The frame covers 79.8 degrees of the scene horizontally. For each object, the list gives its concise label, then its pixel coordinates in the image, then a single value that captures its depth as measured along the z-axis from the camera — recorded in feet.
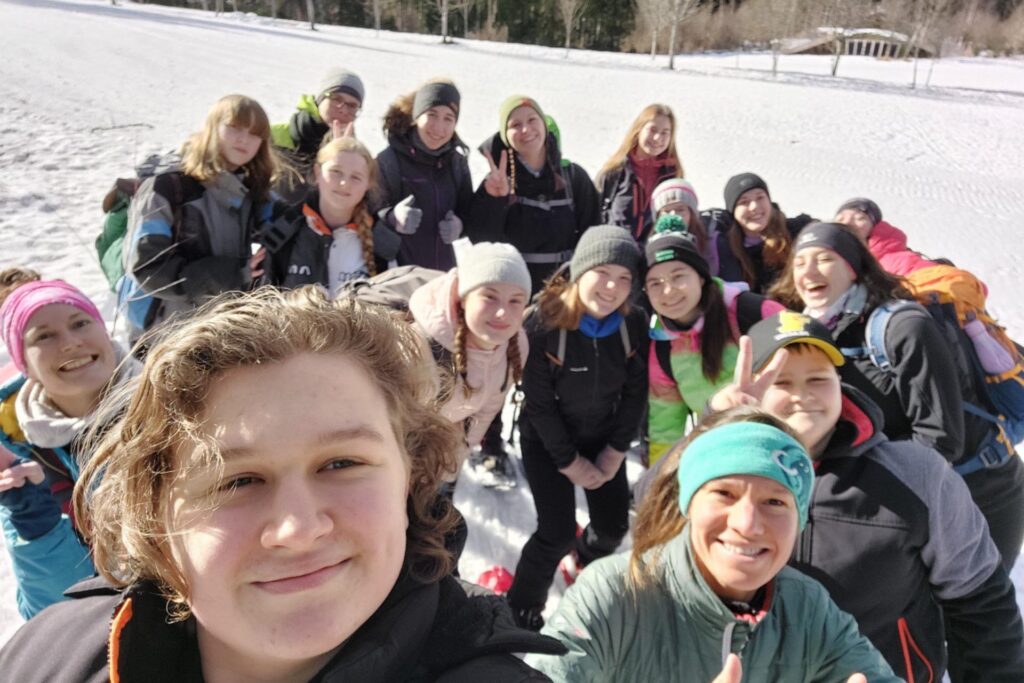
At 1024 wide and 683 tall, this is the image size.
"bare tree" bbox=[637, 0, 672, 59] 92.89
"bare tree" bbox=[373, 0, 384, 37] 103.35
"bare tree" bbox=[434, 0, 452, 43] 91.91
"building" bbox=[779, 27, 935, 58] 103.76
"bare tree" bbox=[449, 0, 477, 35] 105.62
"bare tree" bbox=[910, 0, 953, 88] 93.71
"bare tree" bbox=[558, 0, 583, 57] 100.12
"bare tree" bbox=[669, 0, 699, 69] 88.99
